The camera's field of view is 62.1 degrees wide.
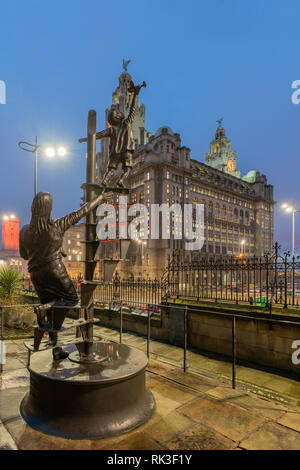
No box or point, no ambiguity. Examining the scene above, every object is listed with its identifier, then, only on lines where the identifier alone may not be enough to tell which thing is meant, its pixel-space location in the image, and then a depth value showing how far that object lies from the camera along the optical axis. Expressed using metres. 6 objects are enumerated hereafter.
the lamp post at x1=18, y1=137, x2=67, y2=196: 13.27
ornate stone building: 54.15
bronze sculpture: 3.42
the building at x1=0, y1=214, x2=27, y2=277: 55.51
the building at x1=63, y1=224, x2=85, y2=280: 94.88
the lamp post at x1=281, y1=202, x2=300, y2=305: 19.80
